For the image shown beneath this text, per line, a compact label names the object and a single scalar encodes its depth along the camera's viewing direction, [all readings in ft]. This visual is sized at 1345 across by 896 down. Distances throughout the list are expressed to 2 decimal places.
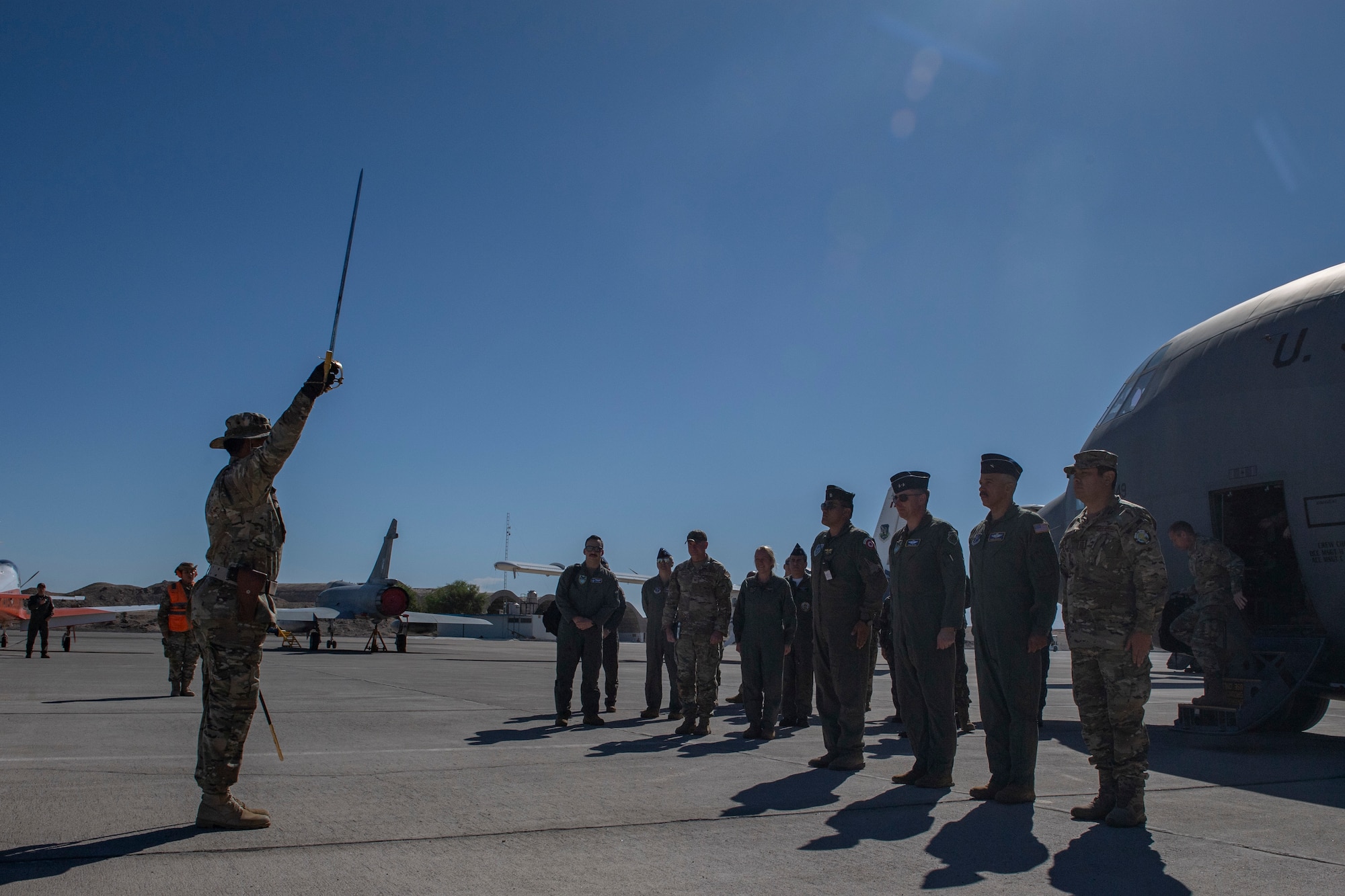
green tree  335.67
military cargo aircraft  23.36
